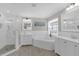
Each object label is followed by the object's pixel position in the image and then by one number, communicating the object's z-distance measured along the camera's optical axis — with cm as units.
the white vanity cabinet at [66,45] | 126
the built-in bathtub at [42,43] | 139
